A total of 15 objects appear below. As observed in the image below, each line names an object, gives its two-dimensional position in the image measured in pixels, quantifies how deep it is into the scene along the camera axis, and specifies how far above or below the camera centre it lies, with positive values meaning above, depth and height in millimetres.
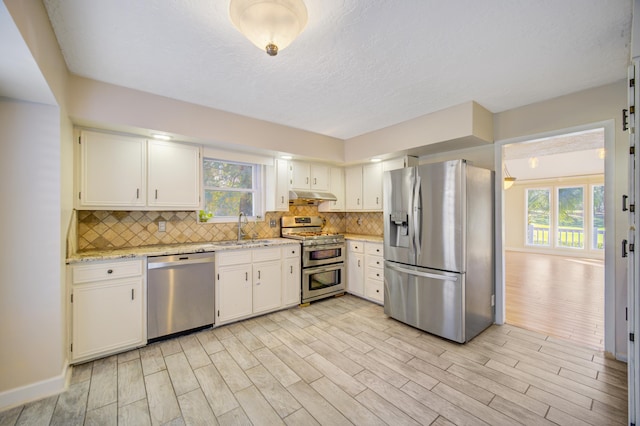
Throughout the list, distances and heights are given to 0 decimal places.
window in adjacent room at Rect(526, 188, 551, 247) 8453 -110
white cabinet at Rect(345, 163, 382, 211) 4238 +426
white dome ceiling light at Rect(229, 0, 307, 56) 1331 +1006
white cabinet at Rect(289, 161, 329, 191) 4133 +594
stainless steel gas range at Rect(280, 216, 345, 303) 3844 -714
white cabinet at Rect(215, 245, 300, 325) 3133 -886
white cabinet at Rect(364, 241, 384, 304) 3809 -877
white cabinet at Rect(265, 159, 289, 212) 3944 +388
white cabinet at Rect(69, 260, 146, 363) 2330 -895
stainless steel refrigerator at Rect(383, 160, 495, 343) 2738 -401
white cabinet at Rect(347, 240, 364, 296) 4082 -868
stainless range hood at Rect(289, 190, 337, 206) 4059 +250
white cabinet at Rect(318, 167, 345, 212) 4594 +399
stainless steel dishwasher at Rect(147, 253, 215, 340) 2686 -872
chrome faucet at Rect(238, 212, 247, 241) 3662 -214
